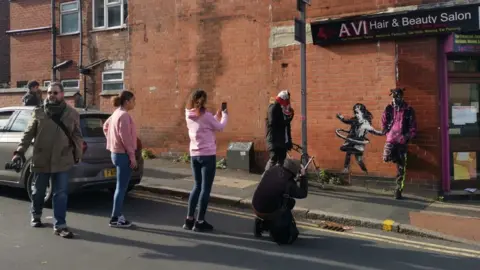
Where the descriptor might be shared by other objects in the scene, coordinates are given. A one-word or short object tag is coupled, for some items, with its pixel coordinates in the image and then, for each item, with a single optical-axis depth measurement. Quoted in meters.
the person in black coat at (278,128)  7.21
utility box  10.45
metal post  8.29
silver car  7.08
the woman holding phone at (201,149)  5.98
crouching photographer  5.46
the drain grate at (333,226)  6.50
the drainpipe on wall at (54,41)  15.02
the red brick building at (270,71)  8.51
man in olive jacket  5.73
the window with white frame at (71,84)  14.70
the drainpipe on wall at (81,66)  13.80
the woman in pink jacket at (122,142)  5.96
